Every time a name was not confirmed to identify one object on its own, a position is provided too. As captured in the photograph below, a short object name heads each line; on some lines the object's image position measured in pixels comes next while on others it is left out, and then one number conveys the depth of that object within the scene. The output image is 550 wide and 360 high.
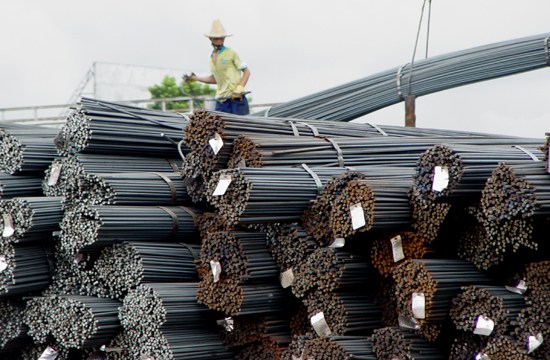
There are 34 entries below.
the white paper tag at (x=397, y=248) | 10.55
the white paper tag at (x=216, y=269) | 11.80
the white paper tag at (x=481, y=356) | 9.61
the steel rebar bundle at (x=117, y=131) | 13.29
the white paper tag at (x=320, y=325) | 11.09
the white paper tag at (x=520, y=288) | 9.72
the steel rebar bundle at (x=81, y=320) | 12.41
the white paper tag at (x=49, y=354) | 13.39
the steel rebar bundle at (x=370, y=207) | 10.24
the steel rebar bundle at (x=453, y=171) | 9.48
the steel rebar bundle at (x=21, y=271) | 13.44
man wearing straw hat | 17.87
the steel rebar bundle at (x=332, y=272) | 10.87
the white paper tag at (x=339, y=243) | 10.87
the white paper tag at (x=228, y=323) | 12.27
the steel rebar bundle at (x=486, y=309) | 9.52
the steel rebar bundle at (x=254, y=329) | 12.02
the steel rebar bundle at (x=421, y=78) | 16.52
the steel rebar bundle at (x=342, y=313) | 10.95
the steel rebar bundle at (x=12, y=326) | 13.66
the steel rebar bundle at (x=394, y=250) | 10.47
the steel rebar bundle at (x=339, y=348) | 10.38
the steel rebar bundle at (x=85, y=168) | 13.23
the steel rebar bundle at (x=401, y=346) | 10.27
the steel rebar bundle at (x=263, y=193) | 11.02
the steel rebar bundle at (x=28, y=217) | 13.16
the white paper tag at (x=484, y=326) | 9.57
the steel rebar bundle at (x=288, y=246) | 11.38
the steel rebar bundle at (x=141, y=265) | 12.42
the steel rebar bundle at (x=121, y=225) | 12.37
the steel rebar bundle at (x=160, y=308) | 12.02
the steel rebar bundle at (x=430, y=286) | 9.88
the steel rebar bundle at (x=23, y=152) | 14.13
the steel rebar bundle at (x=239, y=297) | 11.72
